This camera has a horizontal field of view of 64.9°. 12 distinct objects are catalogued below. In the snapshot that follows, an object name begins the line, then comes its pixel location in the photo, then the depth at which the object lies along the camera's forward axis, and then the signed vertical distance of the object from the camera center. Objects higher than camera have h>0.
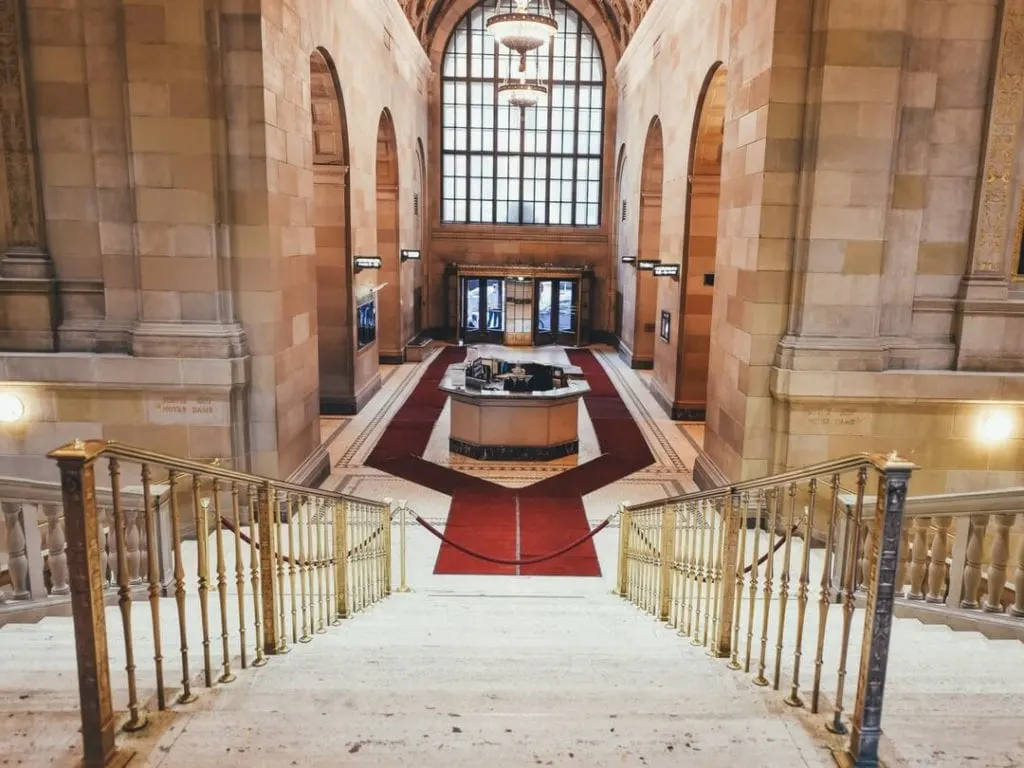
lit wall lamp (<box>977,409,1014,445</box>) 7.44 -1.65
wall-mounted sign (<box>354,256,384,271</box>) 12.19 -0.42
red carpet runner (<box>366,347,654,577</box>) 7.45 -2.88
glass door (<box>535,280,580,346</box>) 21.50 -1.97
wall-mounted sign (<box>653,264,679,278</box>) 12.54 -0.48
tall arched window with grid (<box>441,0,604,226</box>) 21.11 +2.73
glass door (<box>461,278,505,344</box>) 21.84 -1.97
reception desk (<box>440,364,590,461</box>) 10.32 -2.37
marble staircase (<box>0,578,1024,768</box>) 2.54 -1.66
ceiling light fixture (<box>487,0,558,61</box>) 12.59 +3.25
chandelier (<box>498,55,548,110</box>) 16.98 +3.00
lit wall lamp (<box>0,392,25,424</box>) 7.52 -1.65
